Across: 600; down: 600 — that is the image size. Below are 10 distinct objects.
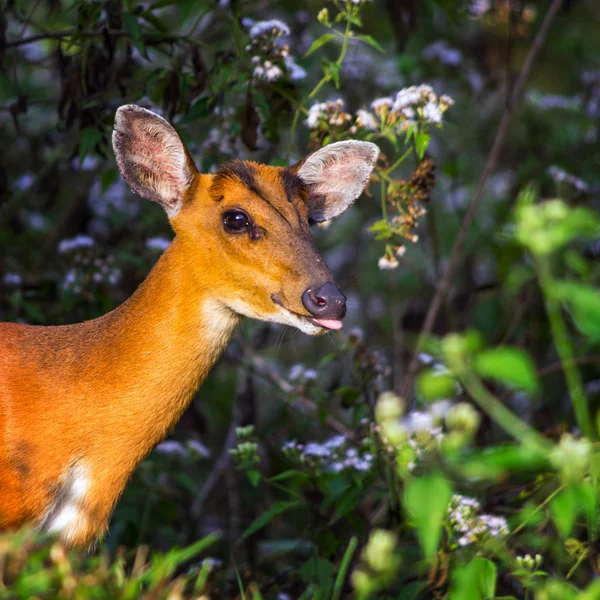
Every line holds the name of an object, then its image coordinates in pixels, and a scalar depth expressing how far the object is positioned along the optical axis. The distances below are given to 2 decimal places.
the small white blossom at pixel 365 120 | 9.30
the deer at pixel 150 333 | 7.93
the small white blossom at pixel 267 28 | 9.65
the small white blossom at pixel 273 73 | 9.48
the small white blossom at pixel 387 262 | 9.03
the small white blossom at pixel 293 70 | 9.92
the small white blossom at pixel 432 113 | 8.81
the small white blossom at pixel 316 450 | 9.24
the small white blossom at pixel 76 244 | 11.41
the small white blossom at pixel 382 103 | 9.22
